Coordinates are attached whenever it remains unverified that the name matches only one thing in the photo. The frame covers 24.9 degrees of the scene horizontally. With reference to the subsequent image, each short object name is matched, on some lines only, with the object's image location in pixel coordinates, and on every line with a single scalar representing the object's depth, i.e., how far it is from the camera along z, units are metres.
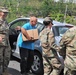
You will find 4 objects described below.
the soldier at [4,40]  3.81
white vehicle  4.60
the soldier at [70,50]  2.46
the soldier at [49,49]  3.54
